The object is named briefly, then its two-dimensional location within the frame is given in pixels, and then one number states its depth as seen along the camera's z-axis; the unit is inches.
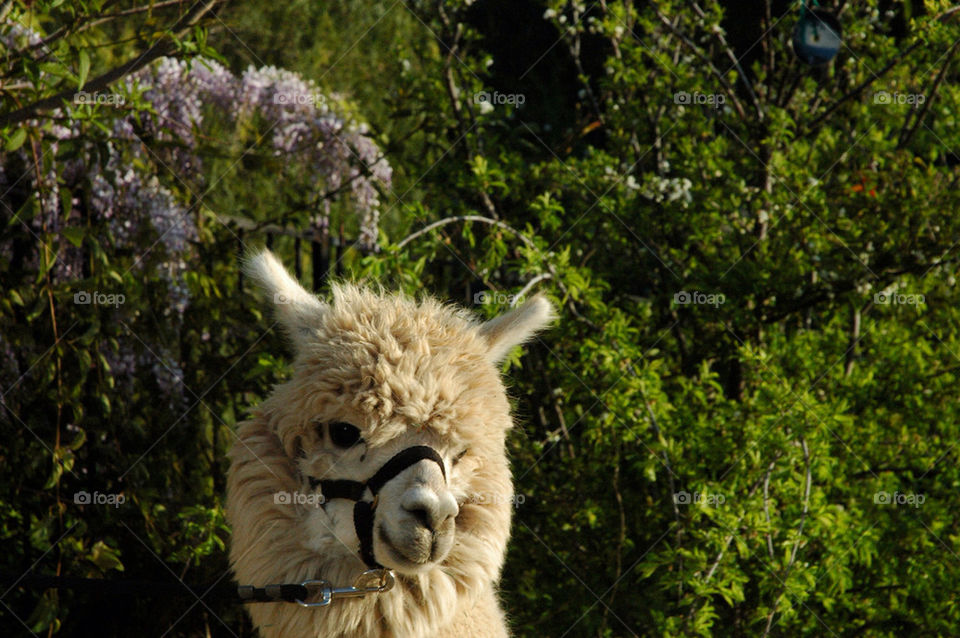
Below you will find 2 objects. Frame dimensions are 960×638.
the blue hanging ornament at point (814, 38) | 318.7
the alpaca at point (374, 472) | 153.4
